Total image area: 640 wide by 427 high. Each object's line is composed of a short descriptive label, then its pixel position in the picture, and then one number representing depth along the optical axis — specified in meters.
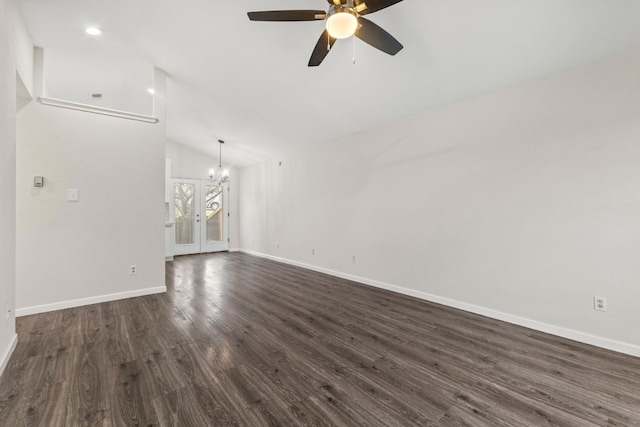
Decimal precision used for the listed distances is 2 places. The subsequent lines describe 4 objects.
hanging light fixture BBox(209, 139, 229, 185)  8.02
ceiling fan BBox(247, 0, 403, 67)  1.75
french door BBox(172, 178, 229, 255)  7.66
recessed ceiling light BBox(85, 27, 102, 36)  3.19
